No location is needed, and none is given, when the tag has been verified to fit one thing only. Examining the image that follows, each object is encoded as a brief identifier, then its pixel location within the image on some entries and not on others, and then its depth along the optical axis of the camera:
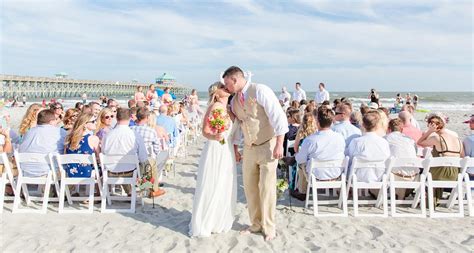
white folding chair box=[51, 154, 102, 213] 4.99
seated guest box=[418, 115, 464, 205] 5.23
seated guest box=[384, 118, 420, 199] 5.29
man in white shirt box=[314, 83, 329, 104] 14.49
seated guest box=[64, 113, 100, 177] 5.32
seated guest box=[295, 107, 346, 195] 5.12
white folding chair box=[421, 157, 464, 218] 4.96
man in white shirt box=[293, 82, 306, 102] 15.23
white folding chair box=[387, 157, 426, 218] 4.98
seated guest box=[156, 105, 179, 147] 8.04
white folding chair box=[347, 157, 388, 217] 4.98
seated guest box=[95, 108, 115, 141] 6.22
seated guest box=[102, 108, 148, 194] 5.31
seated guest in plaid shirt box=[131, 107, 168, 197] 6.04
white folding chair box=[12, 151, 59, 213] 5.01
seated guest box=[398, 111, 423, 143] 6.35
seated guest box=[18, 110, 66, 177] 5.22
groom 3.99
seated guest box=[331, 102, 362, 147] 6.13
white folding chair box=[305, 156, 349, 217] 4.99
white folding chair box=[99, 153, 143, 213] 5.08
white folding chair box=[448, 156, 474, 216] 4.95
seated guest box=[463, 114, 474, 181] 5.26
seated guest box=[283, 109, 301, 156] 6.95
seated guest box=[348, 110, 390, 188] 5.10
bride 4.26
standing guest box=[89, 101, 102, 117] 7.64
